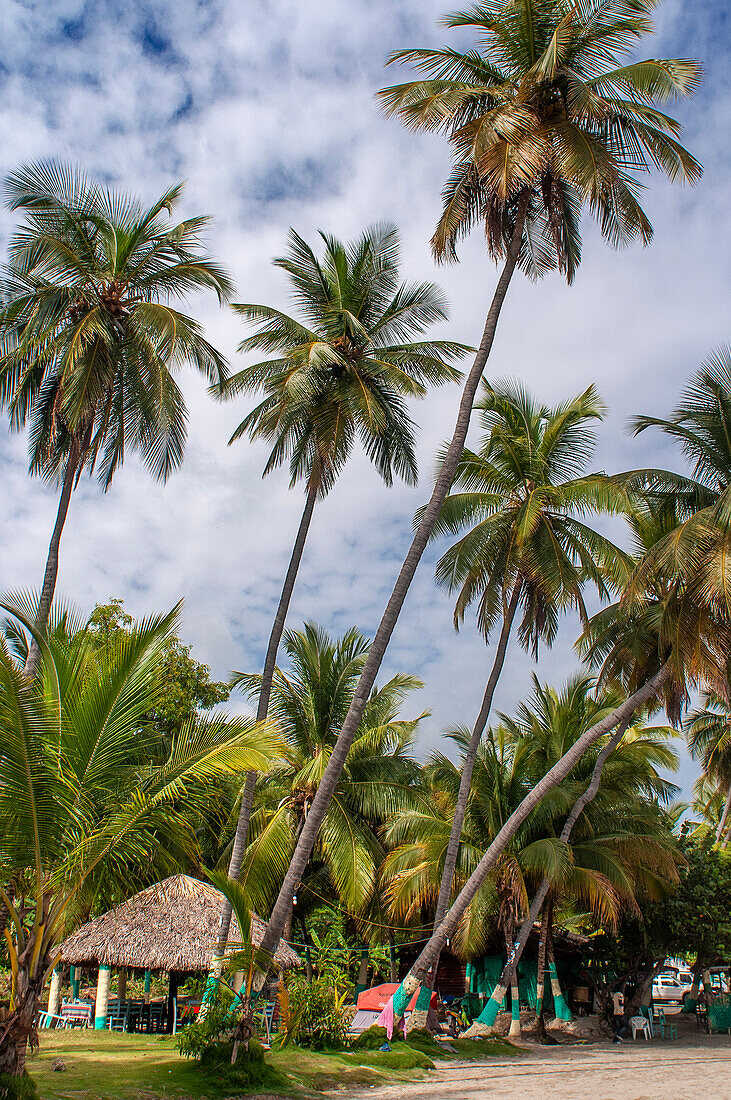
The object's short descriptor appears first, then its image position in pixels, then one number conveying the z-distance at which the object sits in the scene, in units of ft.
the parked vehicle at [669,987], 147.02
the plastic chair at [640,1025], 68.23
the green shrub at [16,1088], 23.81
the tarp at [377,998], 56.34
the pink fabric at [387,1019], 47.13
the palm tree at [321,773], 63.98
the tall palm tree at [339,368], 49.70
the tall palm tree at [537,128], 43.11
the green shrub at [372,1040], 45.29
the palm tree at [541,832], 58.70
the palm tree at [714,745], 101.50
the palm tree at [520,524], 57.88
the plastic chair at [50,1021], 56.08
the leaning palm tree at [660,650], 50.44
